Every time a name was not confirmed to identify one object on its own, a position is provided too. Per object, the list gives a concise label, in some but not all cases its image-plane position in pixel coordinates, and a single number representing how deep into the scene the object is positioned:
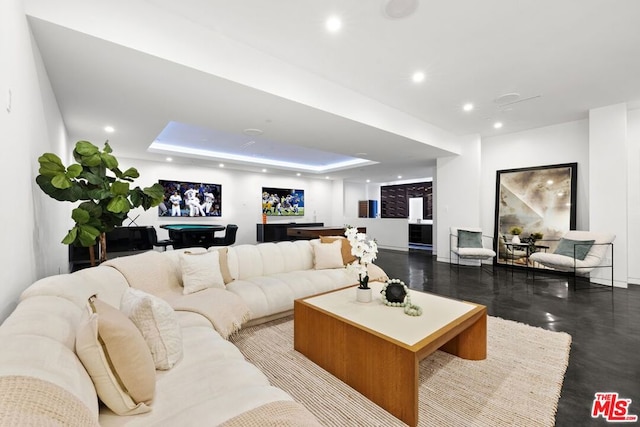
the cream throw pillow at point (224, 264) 3.01
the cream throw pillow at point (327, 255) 3.80
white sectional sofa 0.73
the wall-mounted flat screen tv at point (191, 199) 7.48
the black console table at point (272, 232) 9.03
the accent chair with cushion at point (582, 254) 4.21
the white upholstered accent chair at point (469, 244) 5.38
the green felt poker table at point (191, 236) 6.23
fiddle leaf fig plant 2.19
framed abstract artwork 5.16
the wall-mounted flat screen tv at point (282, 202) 9.66
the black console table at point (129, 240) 5.77
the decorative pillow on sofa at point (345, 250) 4.03
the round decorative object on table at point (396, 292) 2.29
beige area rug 1.64
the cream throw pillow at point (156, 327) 1.35
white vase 2.38
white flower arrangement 2.36
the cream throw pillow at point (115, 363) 1.02
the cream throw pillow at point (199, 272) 2.66
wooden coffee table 1.63
